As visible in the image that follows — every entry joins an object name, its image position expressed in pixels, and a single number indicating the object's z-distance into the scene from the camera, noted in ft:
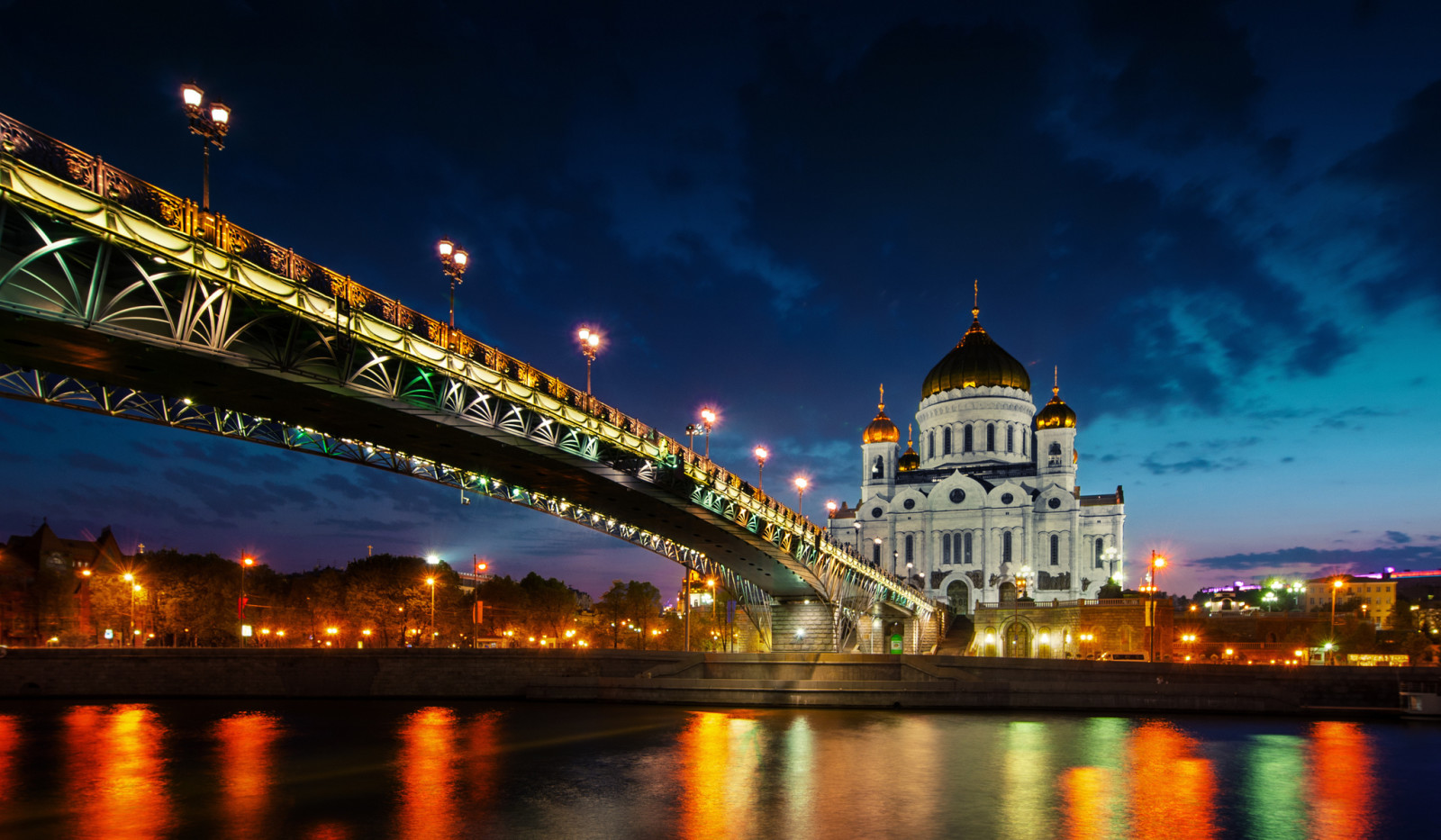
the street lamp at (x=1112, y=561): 332.23
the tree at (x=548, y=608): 313.85
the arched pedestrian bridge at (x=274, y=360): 66.28
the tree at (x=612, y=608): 338.34
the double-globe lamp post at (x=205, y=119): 68.49
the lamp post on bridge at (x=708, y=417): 160.66
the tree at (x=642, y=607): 347.56
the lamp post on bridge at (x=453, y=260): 98.43
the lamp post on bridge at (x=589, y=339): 124.77
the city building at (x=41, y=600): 261.03
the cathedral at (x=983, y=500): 341.21
